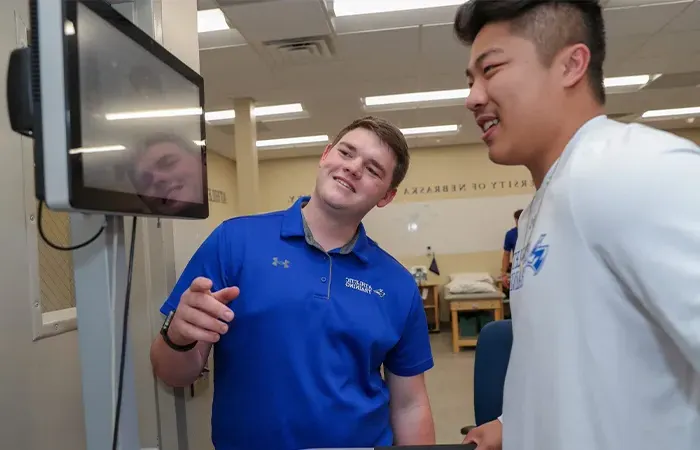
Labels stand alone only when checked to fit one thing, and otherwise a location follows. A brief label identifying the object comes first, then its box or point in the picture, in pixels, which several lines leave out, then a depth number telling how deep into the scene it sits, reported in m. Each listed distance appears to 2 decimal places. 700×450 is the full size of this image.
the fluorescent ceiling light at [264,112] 5.07
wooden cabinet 6.86
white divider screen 7.30
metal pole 0.76
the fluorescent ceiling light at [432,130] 6.37
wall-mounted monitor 0.57
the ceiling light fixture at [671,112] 6.05
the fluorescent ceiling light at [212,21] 2.98
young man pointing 1.15
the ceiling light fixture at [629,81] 4.66
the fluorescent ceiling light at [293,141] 6.54
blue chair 1.96
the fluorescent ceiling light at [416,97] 4.88
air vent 3.40
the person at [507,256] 5.93
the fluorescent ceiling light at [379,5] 2.95
